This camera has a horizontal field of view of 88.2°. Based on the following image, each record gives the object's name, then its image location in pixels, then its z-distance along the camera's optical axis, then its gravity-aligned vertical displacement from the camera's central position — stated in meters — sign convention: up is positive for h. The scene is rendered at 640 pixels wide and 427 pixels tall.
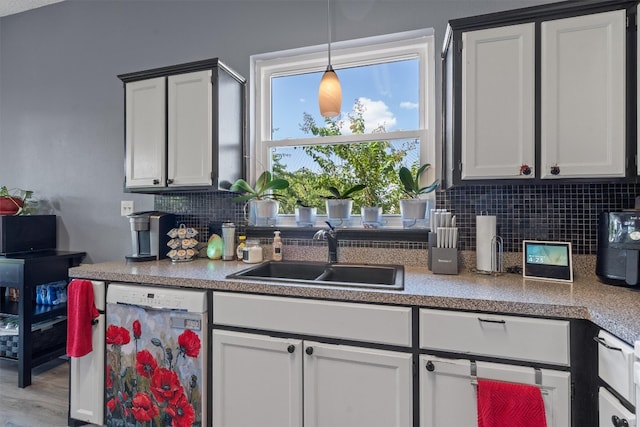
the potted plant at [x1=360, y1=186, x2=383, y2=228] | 2.05 -0.01
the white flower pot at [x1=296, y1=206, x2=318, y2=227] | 2.17 -0.02
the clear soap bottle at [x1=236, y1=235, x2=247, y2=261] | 2.11 -0.22
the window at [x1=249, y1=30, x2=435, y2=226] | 2.09 +0.64
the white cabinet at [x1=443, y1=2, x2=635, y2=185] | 1.40 +0.54
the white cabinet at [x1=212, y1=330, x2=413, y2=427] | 1.30 -0.72
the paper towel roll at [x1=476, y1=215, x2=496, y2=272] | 1.65 -0.13
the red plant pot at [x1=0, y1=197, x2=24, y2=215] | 2.60 +0.06
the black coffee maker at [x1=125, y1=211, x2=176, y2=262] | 2.15 -0.15
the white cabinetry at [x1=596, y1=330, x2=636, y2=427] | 0.91 -0.49
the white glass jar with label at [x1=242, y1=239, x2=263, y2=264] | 2.04 -0.25
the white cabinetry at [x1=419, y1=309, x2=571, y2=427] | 1.13 -0.53
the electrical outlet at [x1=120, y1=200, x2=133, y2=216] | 2.58 +0.04
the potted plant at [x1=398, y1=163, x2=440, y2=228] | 1.89 +0.08
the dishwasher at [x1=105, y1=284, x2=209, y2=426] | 1.56 -0.71
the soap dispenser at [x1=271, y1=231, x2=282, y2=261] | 2.09 -0.22
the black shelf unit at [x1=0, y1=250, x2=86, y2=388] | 2.22 -0.63
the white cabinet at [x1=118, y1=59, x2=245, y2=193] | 2.04 +0.55
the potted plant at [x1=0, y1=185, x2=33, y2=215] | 2.60 +0.07
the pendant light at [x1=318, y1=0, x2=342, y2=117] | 1.69 +0.61
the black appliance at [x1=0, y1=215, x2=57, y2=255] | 2.39 -0.16
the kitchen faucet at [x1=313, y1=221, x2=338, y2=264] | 1.97 -0.17
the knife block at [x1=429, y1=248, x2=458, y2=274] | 1.68 -0.24
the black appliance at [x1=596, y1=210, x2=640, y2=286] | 1.29 -0.14
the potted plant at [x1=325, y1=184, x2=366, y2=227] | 2.03 +0.04
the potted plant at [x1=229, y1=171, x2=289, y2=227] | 2.13 +0.10
